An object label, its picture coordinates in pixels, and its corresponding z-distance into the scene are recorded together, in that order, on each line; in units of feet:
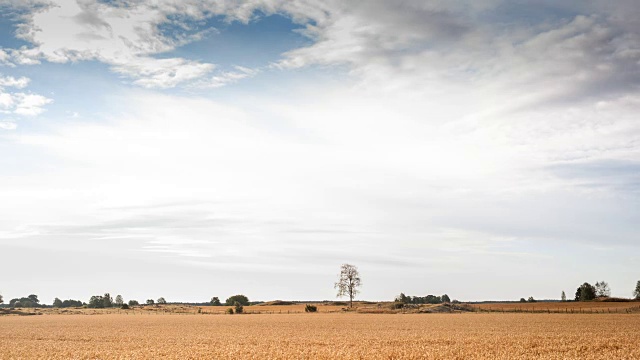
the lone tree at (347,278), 459.73
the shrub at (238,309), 433.07
